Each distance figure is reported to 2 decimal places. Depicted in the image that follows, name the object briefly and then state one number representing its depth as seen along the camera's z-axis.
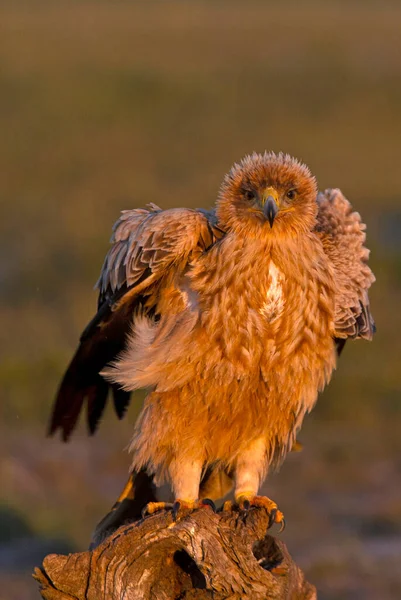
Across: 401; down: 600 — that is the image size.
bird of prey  12.51
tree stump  11.44
